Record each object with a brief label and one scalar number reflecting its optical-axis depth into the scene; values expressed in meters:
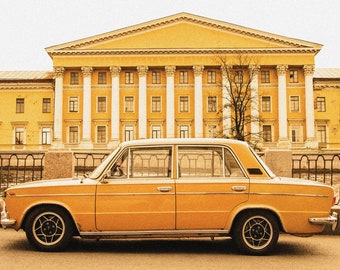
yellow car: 7.01
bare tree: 53.84
